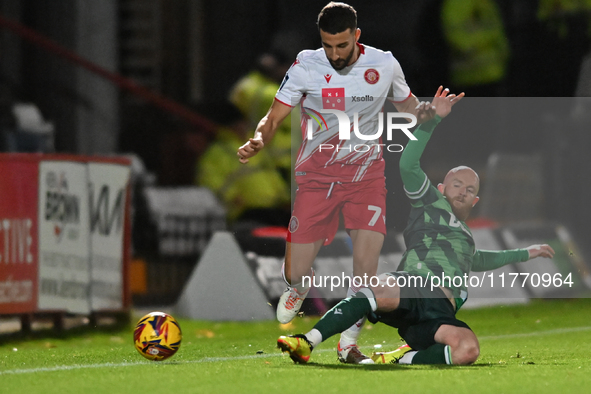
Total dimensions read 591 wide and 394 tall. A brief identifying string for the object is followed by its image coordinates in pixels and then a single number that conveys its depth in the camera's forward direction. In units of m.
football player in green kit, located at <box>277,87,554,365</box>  13.58
